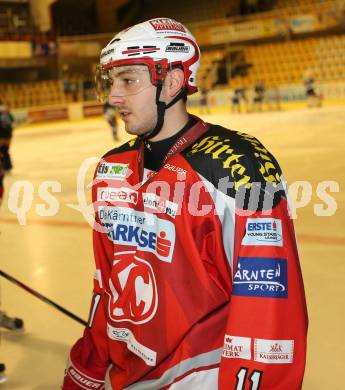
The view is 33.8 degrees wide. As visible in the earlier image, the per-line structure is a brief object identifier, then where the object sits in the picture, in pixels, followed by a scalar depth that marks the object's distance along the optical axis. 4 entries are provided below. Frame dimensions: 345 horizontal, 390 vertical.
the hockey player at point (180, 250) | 1.30
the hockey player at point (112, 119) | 13.45
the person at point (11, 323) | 3.36
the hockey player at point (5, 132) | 8.95
